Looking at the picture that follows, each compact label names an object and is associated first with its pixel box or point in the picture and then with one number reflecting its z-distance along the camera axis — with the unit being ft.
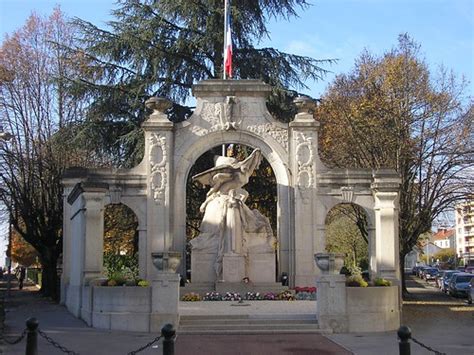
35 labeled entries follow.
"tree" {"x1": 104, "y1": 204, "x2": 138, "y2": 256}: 118.02
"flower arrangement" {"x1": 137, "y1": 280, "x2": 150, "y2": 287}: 63.01
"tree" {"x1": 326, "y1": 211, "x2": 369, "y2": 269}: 175.73
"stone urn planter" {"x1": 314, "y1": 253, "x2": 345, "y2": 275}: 60.39
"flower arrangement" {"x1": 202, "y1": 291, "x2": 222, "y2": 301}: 79.77
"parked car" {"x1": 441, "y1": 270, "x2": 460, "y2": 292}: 139.87
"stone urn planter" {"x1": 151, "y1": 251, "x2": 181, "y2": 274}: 60.80
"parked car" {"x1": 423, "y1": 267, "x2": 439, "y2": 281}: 202.52
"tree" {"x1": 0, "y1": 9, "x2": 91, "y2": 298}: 118.52
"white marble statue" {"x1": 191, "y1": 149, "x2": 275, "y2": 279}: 84.79
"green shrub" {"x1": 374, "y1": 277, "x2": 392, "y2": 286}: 65.16
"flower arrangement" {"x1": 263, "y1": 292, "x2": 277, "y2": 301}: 79.56
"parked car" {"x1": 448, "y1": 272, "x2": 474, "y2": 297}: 123.54
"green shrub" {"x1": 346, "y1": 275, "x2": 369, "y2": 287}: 62.90
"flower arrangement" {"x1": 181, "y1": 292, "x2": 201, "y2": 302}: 79.05
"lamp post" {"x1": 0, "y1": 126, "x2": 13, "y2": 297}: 127.27
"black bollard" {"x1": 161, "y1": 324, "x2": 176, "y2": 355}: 36.58
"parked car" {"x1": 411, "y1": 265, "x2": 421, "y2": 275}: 264.52
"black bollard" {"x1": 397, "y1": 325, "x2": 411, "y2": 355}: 36.14
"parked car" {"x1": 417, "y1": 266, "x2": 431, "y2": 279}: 237.45
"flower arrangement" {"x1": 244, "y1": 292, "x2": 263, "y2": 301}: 79.66
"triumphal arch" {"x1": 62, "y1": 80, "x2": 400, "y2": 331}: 84.17
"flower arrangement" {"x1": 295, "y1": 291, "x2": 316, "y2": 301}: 79.92
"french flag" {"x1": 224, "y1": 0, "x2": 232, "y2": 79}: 97.35
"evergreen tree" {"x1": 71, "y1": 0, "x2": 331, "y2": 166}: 111.75
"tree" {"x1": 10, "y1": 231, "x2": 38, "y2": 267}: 201.26
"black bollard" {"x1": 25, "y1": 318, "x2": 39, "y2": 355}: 40.22
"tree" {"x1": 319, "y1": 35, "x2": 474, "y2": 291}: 107.96
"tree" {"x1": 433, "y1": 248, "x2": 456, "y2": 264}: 435.37
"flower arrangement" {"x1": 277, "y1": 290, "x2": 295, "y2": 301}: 79.66
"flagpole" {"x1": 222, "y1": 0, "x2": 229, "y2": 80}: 99.84
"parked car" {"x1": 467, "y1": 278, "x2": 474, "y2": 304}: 106.01
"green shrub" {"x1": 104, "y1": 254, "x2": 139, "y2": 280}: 120.57
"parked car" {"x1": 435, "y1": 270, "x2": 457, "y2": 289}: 151.47
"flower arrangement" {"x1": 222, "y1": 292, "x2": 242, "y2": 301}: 79.41
